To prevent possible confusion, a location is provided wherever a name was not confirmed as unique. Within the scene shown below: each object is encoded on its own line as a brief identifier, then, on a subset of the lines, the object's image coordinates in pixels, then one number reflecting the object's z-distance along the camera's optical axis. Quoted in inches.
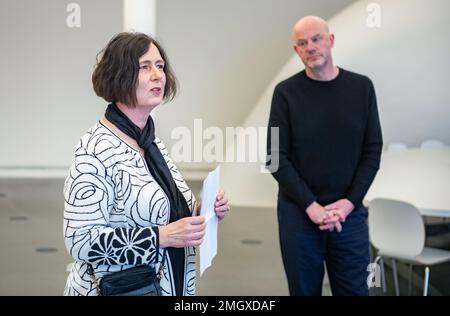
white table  189.6
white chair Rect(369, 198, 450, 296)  166.7
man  120.9
